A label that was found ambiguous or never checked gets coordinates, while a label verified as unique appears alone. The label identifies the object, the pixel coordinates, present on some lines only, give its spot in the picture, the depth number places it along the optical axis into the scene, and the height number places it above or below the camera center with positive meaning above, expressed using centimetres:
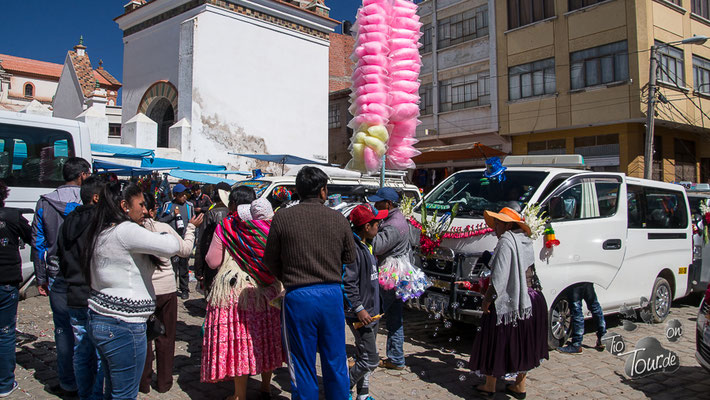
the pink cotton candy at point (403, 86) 632 +181
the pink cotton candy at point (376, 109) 611 +145
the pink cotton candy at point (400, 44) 626 +235
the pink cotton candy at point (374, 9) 617 +275
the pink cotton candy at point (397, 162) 664 +84
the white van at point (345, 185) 792 +70
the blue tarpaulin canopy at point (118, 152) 1104 +168
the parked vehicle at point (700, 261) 780 -62
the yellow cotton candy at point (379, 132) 611 +117
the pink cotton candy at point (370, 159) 617 +83
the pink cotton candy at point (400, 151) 666 +100
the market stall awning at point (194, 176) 1200 +123
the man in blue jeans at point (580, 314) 551 -105
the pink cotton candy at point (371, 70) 619 +199
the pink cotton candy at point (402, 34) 627 +248
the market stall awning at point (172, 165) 1171 +153
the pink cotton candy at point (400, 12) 627 +276
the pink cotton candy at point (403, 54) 629 +222
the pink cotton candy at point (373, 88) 618 +174
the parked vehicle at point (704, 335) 438 -105
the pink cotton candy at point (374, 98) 613 +160
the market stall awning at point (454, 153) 2142 +327
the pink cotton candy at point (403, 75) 632 +195
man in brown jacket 320 -42
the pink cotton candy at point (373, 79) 618 +187
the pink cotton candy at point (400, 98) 631 +165
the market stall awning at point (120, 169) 1162 +138
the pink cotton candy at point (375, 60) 617 +210
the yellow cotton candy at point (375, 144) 614 +101
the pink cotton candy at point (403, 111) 632 +148
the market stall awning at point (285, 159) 1295 +176
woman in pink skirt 378 -66
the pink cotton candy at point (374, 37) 614 +239
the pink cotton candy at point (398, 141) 667 +114
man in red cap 368 -57
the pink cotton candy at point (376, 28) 615 +250
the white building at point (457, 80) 2266 +711
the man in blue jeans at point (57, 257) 397 -30
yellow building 1800 +576
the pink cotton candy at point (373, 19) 614 +262
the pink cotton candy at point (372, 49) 615 +224
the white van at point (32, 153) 675 +102
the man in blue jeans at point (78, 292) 359 -51
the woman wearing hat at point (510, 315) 407 -80
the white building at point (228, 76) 1512 +504
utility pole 1570 +346
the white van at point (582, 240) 539 -21
